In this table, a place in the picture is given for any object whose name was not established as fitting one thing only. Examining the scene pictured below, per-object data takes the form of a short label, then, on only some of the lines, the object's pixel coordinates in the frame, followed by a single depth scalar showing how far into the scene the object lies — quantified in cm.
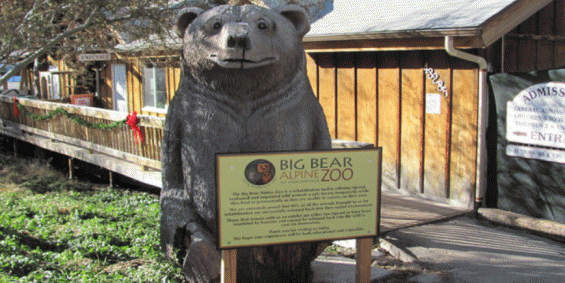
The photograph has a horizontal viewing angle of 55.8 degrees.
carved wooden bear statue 305
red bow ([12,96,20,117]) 1248
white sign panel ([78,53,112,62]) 1209
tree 812
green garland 865
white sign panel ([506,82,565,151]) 585
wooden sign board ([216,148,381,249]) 286
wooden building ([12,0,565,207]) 654
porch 666
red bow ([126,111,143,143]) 796
